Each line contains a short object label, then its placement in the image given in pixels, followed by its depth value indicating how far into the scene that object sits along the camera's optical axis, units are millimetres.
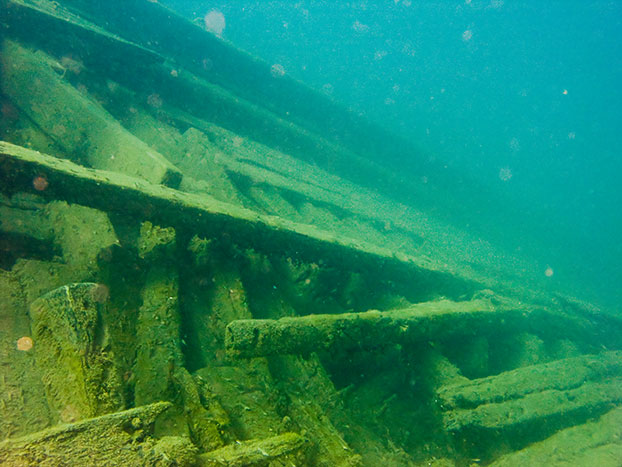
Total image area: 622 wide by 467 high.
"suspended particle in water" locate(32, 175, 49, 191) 2047
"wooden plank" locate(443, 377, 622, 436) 2762
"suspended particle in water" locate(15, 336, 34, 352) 1853
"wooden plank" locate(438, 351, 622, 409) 2887
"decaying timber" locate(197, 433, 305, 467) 1265
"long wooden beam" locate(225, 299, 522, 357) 1996
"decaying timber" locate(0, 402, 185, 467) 1052
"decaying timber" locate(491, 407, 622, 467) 2760
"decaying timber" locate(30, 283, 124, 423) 1396
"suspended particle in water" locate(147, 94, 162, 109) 6098
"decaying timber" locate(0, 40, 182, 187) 3361
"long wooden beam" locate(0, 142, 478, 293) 2059
